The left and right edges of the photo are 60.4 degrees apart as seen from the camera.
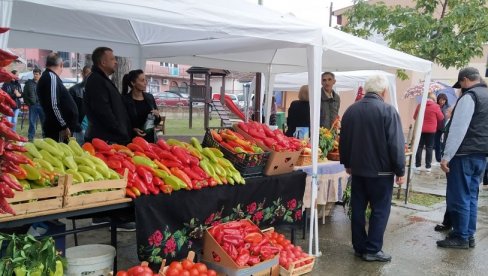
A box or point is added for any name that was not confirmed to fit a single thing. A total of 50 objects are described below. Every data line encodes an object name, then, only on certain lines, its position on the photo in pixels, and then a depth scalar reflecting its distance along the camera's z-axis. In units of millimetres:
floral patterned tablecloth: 3199
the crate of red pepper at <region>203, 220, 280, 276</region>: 3330
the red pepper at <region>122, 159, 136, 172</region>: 3225
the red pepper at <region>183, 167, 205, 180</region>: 3457
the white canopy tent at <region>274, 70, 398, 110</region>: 11479
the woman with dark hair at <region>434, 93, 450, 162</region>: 11143
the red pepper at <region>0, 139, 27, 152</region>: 1756
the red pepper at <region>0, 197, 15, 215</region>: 1813
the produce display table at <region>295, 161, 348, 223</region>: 4895
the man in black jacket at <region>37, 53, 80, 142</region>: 4902
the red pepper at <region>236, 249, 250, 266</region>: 3297
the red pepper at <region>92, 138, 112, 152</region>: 3410
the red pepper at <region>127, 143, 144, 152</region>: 3646
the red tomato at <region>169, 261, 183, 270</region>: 3104
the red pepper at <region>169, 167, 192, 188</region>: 3379
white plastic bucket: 2934
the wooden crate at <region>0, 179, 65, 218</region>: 2514
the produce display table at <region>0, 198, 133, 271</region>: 2564
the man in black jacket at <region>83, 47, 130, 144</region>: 4109
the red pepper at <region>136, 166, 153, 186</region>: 3223
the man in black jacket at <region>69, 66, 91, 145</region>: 6512
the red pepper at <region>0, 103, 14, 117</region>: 1707
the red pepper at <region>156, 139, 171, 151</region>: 3727
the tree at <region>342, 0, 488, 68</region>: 8562
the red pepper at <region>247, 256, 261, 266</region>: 3375
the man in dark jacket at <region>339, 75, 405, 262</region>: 4066
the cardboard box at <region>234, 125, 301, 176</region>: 4125
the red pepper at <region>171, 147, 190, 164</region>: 3564
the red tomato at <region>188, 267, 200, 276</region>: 3099
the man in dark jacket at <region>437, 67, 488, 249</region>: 4457
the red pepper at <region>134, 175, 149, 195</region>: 3166
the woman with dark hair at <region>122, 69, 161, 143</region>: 4820
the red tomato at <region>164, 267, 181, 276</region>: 3047
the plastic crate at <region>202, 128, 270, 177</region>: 3939
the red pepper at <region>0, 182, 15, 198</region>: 1783
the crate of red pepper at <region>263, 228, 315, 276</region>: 3693
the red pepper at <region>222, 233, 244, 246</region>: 3436
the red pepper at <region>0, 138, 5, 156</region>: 1690
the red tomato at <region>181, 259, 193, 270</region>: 3148
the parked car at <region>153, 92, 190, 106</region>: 32281
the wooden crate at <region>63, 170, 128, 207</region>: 2747
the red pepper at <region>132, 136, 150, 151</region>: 3667
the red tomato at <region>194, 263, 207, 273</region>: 3154
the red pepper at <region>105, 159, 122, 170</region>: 3197
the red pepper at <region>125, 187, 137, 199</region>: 3104
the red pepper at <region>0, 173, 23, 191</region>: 1807
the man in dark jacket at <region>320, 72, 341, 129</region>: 6086
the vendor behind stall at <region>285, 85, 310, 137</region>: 6031
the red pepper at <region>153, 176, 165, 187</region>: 3260
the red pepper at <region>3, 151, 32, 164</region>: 1757
